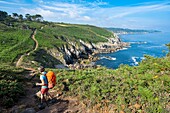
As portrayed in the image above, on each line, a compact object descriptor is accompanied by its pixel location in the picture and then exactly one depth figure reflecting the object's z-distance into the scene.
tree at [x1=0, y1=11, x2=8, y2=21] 81.83
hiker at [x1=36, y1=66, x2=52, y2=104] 7.30
